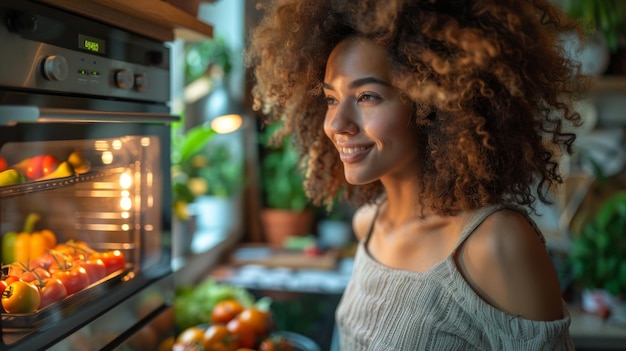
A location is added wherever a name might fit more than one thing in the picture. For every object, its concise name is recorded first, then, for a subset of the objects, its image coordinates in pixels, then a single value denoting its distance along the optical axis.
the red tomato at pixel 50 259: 0.95
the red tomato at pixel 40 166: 0.80
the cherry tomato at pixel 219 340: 1.37
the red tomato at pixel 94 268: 1.01
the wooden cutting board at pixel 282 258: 2.41
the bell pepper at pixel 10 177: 0.74
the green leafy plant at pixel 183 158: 2.00
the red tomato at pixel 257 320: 1.50
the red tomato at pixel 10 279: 0.82
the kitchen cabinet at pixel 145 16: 0.89
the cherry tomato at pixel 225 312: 1.60
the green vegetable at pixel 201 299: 1.69
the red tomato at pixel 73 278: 0.94
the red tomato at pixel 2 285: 0.80
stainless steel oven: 0.76
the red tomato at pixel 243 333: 1.46
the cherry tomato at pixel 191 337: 1.39
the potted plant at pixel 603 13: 1.91
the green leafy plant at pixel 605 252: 1.96
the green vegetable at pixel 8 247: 0.84
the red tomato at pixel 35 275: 0.87
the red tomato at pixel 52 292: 0.87
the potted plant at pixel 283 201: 2.78
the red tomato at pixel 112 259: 1.06
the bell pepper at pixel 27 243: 0.87
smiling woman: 0.91
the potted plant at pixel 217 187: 2.49
